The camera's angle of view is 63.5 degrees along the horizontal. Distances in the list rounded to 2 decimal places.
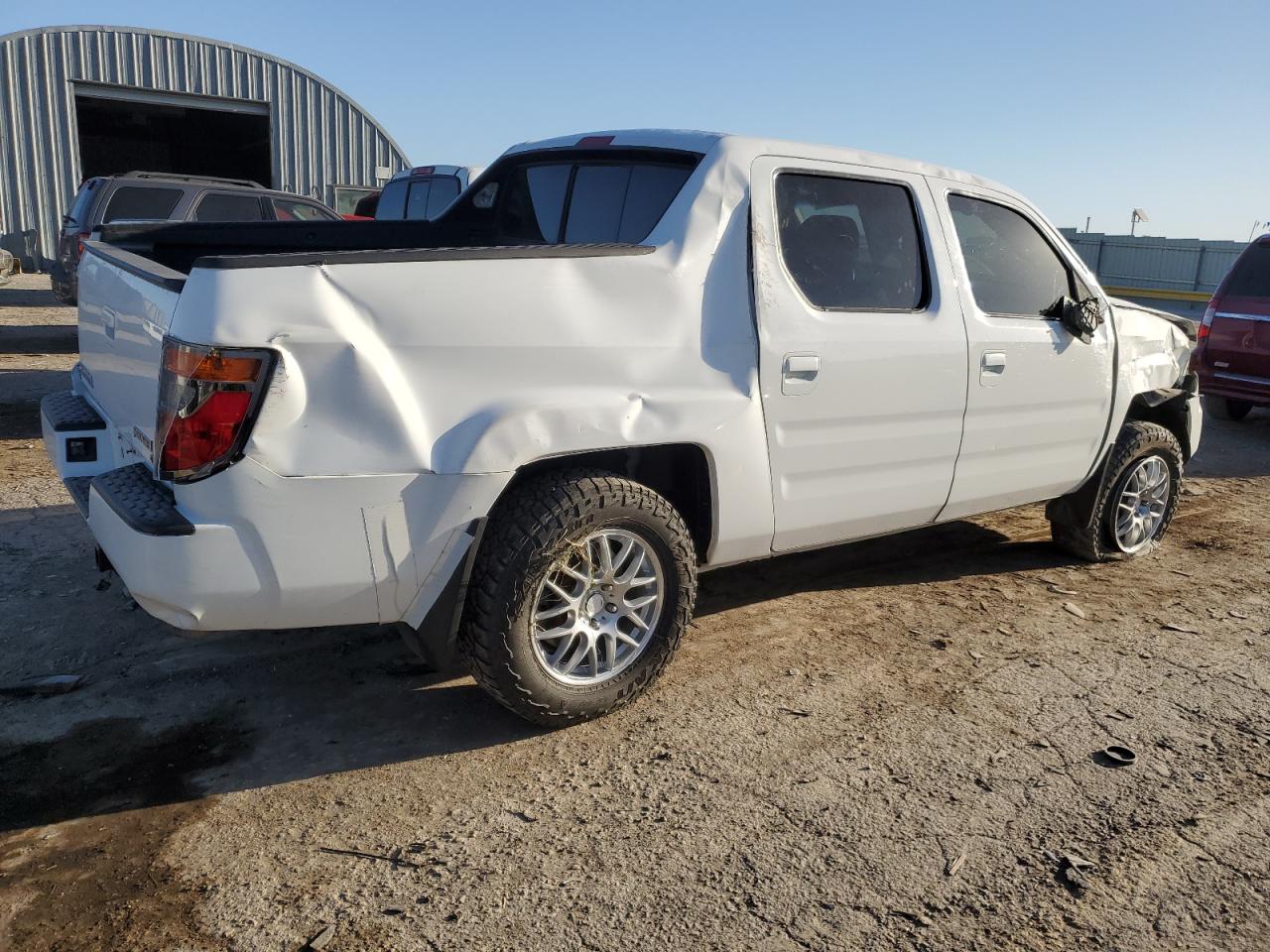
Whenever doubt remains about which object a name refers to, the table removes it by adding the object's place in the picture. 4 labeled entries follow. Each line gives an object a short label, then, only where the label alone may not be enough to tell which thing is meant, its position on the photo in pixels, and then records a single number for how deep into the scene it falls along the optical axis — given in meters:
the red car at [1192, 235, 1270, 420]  9.33
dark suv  13.12
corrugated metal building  22.28
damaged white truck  2.83
